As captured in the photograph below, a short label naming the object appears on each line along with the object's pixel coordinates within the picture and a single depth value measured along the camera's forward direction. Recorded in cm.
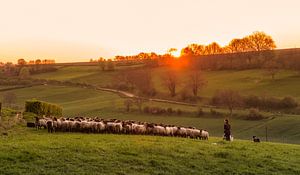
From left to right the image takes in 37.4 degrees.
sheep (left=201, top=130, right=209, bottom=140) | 3420
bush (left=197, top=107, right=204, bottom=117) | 8884
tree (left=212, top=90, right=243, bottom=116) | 9487
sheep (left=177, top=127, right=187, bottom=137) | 3342
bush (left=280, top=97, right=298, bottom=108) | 9310
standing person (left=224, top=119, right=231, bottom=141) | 3356
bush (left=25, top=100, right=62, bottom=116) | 4103
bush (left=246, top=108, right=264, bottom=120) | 8362
